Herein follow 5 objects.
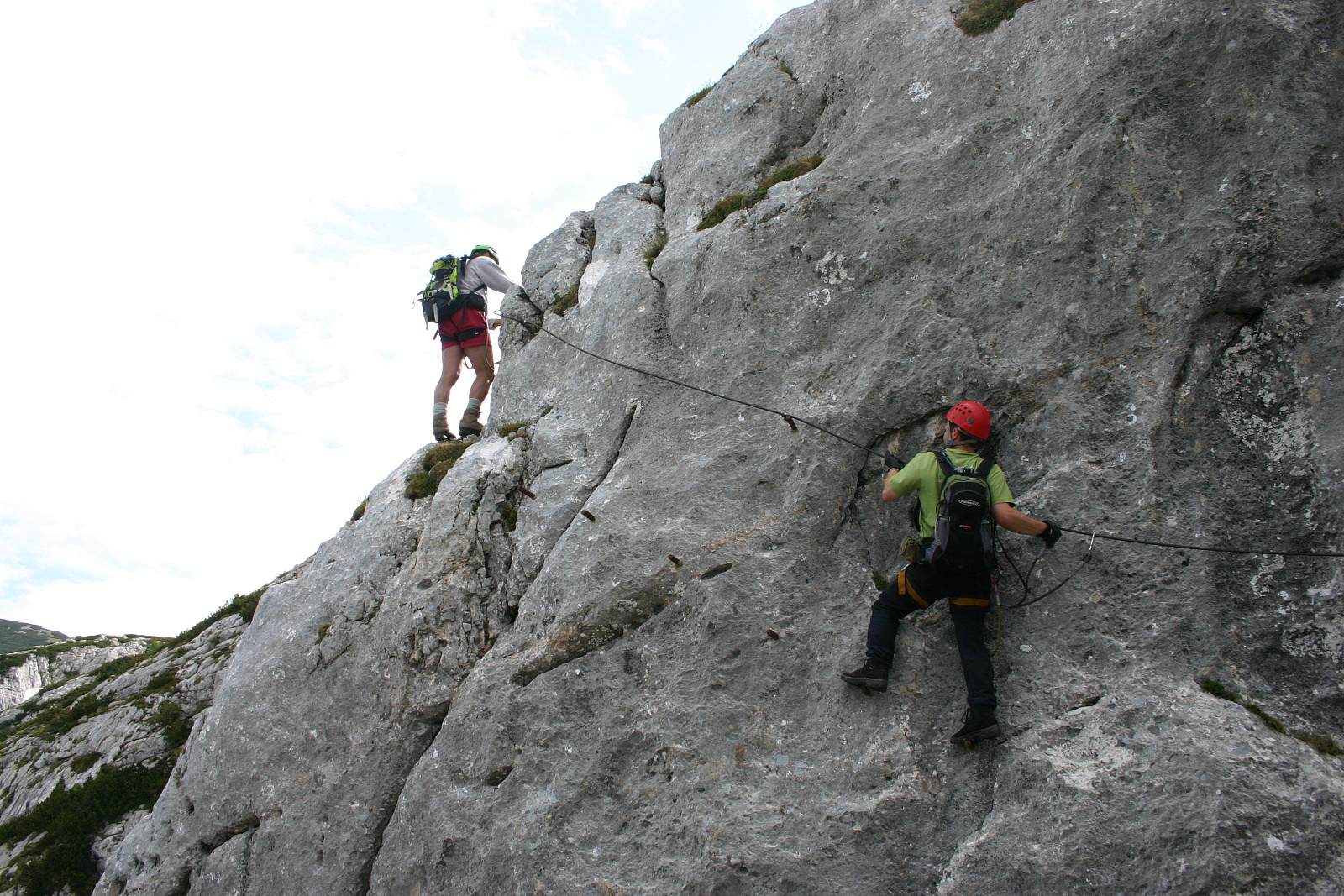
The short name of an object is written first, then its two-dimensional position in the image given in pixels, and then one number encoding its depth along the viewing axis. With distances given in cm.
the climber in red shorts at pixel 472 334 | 1508
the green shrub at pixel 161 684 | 1562
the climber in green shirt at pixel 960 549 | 704
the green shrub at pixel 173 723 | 1442
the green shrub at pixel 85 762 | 1416
